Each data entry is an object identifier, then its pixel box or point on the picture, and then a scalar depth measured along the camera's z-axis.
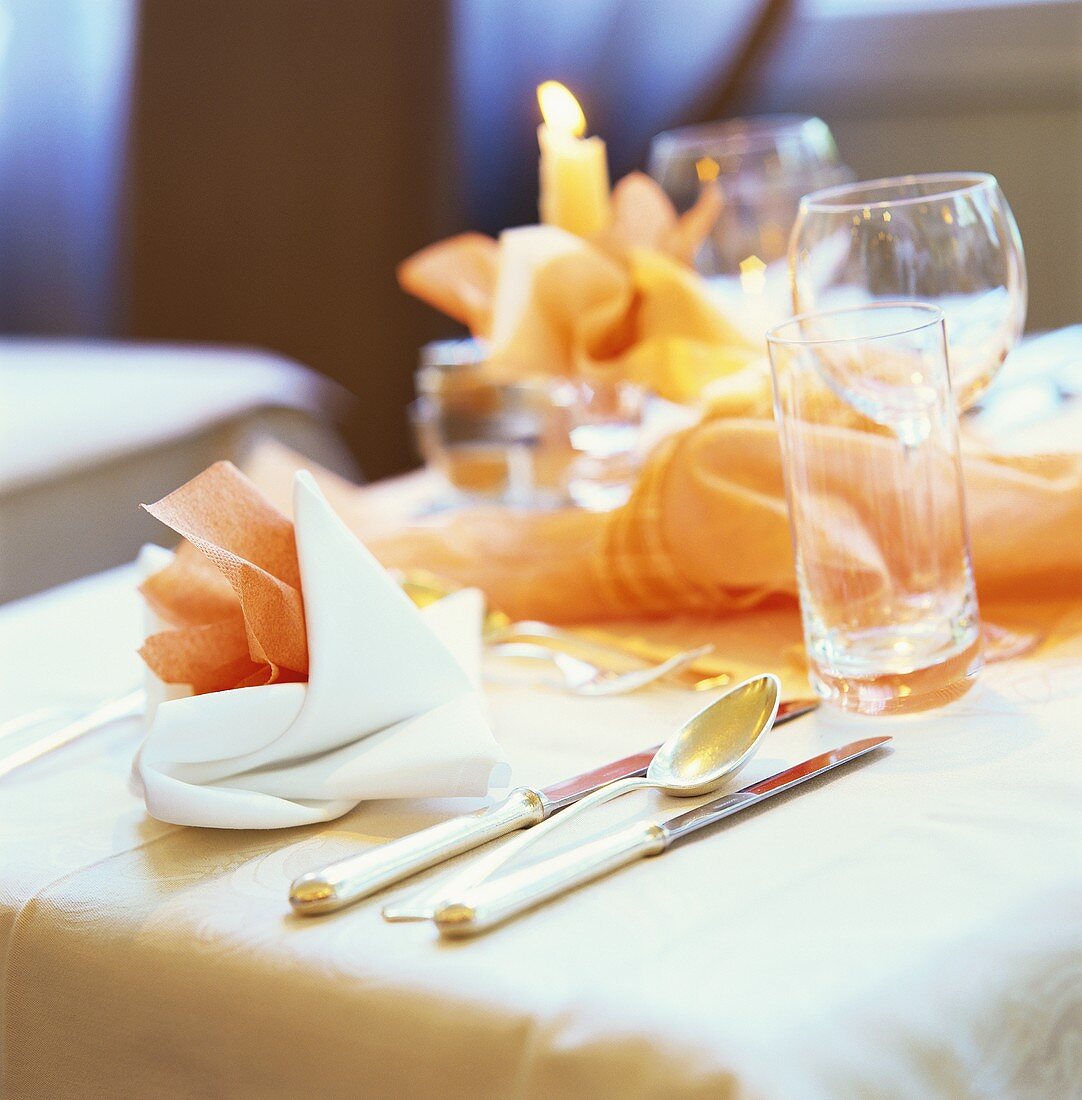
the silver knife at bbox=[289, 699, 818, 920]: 1.10
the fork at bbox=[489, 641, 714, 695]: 1.27
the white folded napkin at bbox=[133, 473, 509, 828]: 1.16
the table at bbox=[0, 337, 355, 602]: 2.55
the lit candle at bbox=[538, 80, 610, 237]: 1.61
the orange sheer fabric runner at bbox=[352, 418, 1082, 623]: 1.29
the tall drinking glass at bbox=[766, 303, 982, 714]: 1.20
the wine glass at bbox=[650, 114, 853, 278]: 1.70
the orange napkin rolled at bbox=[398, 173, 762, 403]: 1.55
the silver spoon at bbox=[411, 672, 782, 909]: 1.15
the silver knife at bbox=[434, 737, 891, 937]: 1.08
